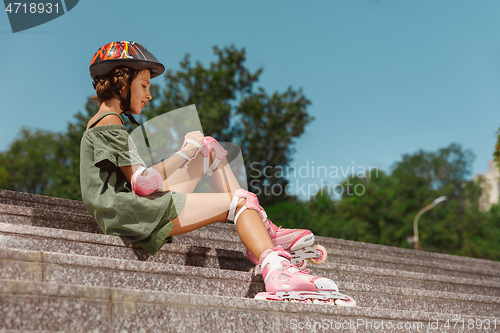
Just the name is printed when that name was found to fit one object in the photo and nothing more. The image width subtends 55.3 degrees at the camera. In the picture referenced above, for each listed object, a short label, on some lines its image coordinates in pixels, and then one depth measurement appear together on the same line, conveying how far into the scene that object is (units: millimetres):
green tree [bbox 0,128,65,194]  32000
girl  2984
